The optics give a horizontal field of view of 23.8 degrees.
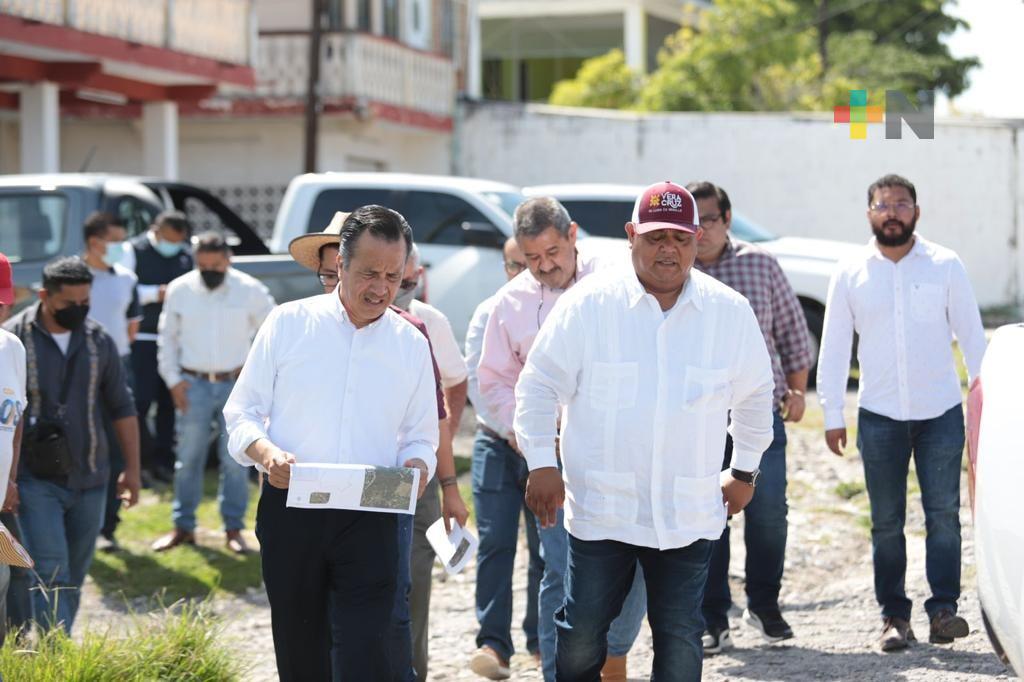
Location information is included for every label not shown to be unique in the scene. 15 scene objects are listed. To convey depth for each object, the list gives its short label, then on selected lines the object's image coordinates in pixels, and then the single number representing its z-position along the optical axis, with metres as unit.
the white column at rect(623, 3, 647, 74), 48.43
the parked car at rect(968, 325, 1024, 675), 6.89
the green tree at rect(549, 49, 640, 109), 43.11
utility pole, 33.58
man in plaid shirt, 11.13
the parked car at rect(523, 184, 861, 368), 22.45
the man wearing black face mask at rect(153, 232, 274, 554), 15.58
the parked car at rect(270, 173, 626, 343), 21.48
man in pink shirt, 9.69
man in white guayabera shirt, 7.64
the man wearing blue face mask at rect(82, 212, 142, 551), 16.24
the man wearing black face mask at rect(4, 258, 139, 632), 11.10
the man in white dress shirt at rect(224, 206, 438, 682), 7.57
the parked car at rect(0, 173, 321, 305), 17.69
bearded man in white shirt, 10.62
